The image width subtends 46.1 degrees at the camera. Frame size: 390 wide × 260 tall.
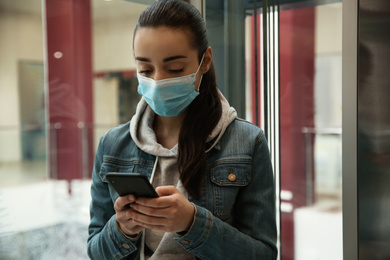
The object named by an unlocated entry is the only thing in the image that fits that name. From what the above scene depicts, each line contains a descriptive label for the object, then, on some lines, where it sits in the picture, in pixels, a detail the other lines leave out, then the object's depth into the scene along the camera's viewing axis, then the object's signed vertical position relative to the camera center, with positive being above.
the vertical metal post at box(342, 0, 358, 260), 1.83 -0.04
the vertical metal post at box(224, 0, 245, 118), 2.05 +0.27
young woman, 1.11 -0.13
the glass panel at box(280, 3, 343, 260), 2.02 -0.09
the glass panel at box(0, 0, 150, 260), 2.35 +0.04
